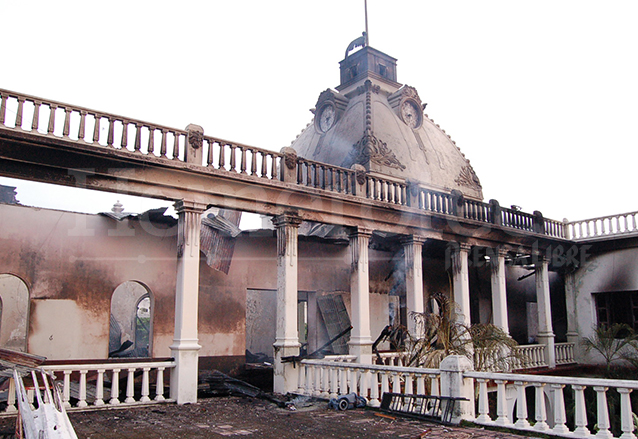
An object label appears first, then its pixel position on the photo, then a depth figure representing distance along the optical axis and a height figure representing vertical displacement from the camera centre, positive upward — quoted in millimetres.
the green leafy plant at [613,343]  18206 -1033
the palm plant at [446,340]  10898 -584
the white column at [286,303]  11570 +227
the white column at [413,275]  14739 +1055
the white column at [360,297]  13090 +401
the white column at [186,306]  10148 +141
